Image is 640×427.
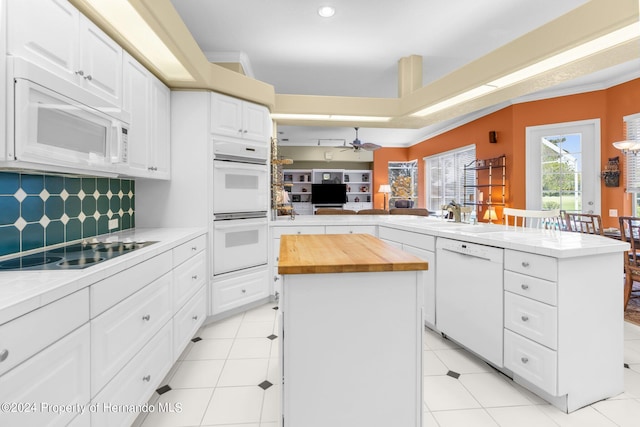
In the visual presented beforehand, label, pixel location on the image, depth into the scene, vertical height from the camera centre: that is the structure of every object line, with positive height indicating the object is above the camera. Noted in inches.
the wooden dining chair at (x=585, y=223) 130.2 -5.6
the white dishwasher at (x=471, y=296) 79.3 -24.6
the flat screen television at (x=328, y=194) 385.7 +20.7
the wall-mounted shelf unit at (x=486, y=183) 212.8 +21.6
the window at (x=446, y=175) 273.6 +36.2
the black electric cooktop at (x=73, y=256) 52.0 -9.6
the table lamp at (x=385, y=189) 368.2 +26.3
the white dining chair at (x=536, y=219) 101.3 -5.0
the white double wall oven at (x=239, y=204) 116.8 +2.3
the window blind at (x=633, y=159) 160.9 +28.5
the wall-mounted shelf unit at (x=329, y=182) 391.5 +35.4
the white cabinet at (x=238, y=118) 115.8 +37.4
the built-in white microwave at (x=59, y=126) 48.3 +15.9
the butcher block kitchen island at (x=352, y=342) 50.4 -22.6
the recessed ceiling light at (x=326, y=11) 103.6 +69.8
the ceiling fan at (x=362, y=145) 260.2 +57.1
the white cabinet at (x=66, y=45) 49.8 +32.5
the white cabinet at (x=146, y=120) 85.2 +28.3
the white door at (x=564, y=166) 181.0 +28.2
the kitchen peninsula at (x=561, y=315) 66.2 -24.2
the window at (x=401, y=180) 385.4 +39.1
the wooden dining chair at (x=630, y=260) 115.6 -19.6
